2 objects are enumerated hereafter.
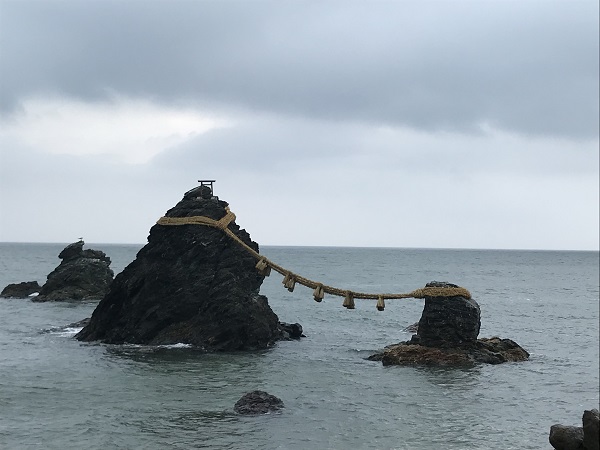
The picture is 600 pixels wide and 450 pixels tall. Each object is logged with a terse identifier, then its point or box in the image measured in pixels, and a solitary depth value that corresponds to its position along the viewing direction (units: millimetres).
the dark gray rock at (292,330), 39688
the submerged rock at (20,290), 65125
